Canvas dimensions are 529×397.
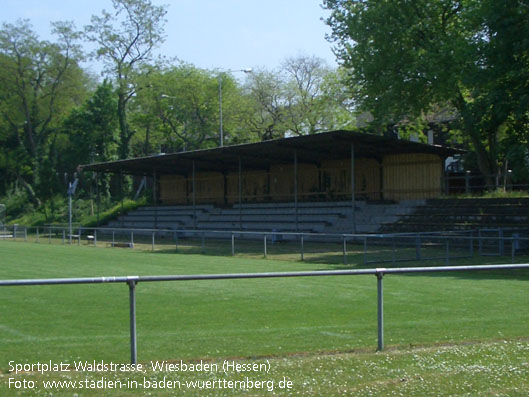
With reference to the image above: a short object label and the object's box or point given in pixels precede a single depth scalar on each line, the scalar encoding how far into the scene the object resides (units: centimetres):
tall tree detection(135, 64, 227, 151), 7112
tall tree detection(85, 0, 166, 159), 7262
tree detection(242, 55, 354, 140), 6875
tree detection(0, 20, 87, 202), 7212
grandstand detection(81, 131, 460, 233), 3881
